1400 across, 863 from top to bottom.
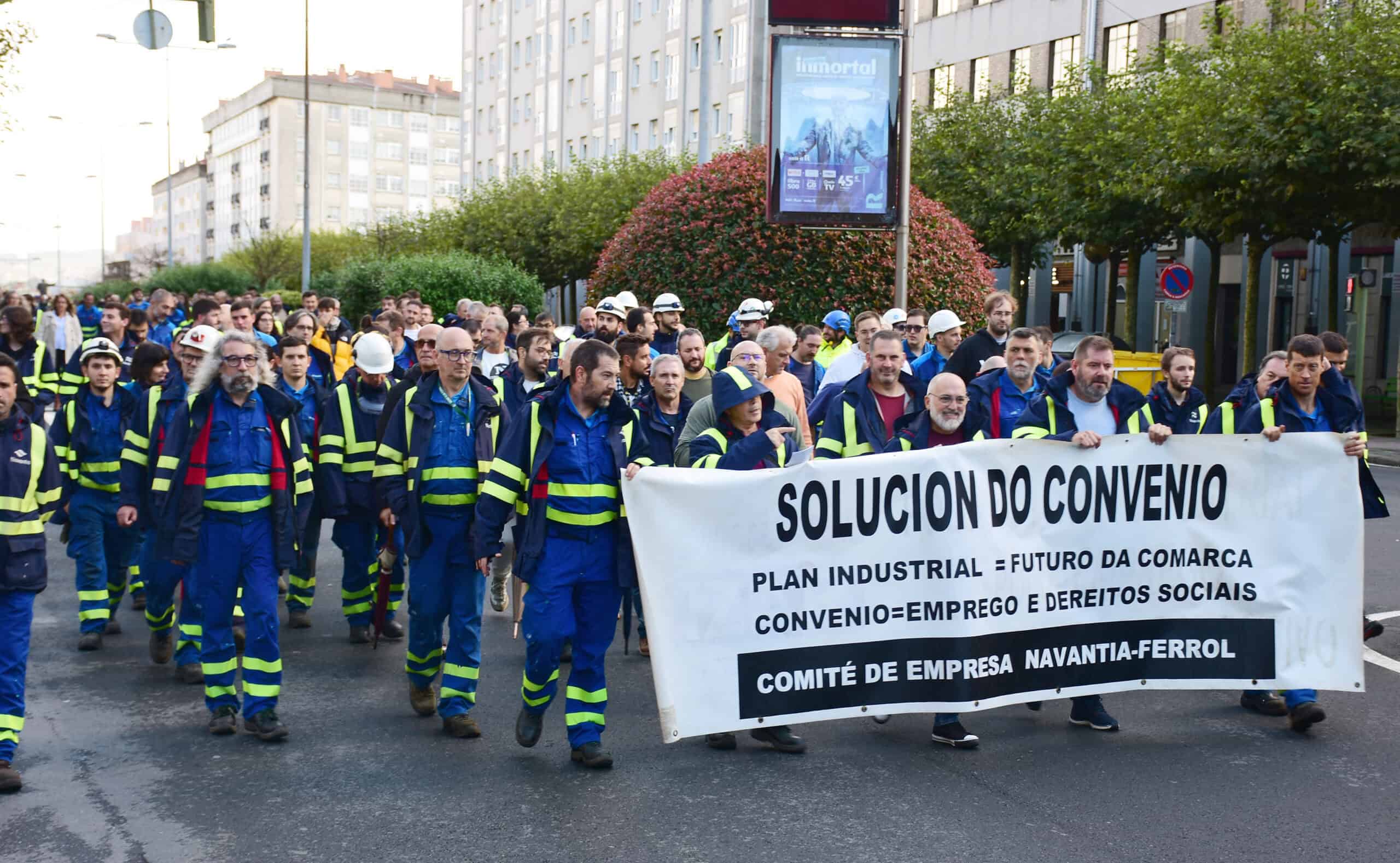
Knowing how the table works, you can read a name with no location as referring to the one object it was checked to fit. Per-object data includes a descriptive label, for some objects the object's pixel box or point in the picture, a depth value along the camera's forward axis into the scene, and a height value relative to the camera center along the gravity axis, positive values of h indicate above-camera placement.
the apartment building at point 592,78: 59.97 +11.71
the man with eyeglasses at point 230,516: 6.86 -0.87
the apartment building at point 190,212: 148.25 +11.59
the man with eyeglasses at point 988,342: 10.27 -0.02
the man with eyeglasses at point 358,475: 8.48 -0.85
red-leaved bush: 17.53 +0.89
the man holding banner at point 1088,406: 7.20 -0.31
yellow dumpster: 23.14 -0.43
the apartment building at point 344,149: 123.69 +14.91
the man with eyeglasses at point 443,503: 6.97 -0.83
